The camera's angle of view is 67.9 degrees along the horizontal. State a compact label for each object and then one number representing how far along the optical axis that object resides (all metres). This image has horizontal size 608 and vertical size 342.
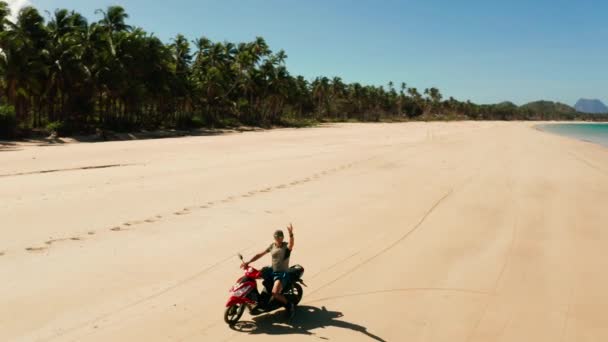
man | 6.60
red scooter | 6.30
